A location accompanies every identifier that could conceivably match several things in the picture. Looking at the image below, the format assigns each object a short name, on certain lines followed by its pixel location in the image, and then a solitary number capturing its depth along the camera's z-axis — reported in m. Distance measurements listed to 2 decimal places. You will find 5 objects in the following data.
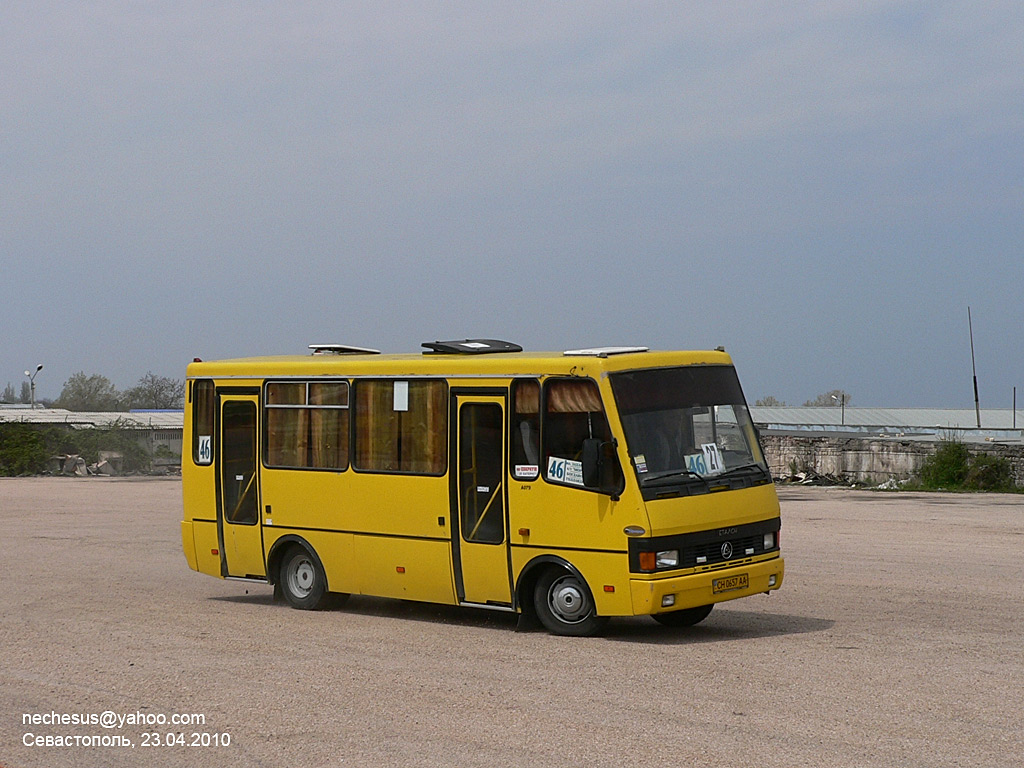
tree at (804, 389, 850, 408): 78.82
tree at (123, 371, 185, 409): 121.06
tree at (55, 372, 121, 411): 114.81
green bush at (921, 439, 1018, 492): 37.47
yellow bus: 11.52
